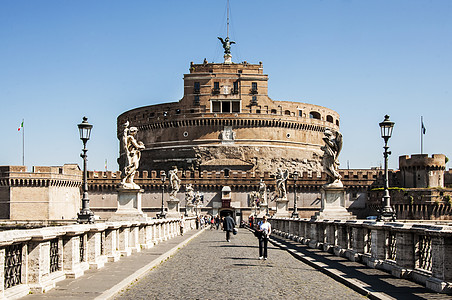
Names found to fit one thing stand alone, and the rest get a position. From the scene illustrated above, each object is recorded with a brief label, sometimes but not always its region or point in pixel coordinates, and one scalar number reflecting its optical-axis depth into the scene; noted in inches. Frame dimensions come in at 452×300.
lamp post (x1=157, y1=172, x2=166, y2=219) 1310.5
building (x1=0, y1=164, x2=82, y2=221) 2849.4
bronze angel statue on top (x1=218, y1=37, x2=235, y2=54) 4024.9
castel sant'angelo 3494.1
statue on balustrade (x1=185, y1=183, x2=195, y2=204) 2101.0
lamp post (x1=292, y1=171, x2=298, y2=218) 1235.5
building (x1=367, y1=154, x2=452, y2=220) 2765.7
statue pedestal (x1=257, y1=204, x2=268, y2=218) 1957.2
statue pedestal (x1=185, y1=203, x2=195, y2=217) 2012.4
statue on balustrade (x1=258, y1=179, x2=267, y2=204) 2018.7
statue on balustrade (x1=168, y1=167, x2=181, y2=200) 1625.6
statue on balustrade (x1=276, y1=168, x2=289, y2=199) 1571.9
